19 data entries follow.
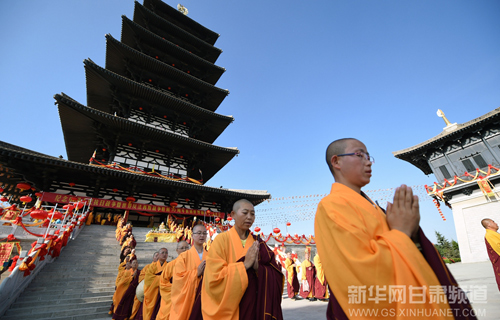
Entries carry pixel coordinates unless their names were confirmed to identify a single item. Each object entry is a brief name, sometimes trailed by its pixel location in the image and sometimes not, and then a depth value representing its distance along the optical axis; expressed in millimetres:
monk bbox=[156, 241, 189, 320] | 3588
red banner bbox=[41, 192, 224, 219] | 10469
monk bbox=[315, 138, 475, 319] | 942
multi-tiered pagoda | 11079
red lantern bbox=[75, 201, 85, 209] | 9900
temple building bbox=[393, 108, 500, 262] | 12422
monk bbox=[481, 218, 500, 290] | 4184
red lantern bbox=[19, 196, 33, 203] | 6779
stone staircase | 4992
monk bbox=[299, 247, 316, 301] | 7891
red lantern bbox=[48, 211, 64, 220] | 6921
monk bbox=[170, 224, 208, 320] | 3021
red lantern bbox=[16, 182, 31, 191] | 9816
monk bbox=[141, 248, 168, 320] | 4418
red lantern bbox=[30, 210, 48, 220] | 6492
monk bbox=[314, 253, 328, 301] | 7430
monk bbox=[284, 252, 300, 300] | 8016
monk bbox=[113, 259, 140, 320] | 5039
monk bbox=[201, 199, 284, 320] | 2090
